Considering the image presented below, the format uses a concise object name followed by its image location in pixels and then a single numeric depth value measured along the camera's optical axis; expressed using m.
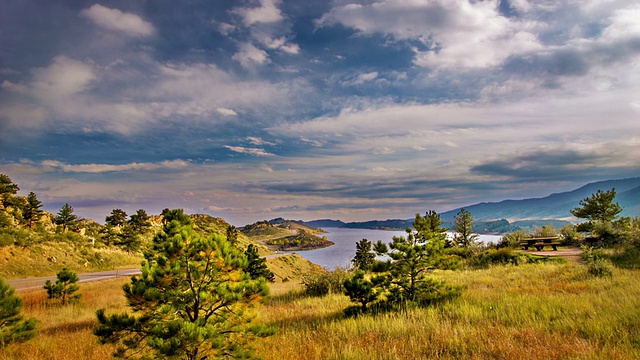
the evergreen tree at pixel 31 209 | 43.75
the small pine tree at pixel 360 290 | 8.39
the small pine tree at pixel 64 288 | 13.61
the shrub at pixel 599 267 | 10.94
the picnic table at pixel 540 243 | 21.25
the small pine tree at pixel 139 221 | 57.26
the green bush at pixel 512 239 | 24.05
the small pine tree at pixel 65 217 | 47.91
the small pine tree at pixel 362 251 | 51.66
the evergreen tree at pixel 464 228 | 28.48
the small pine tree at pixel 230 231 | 57.80
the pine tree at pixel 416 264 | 8.66
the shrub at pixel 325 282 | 13.88
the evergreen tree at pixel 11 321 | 6.77
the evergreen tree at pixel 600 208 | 25.53
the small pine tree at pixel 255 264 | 32.12
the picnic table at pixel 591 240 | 20.53
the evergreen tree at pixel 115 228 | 51.59
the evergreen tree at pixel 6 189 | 39.00
